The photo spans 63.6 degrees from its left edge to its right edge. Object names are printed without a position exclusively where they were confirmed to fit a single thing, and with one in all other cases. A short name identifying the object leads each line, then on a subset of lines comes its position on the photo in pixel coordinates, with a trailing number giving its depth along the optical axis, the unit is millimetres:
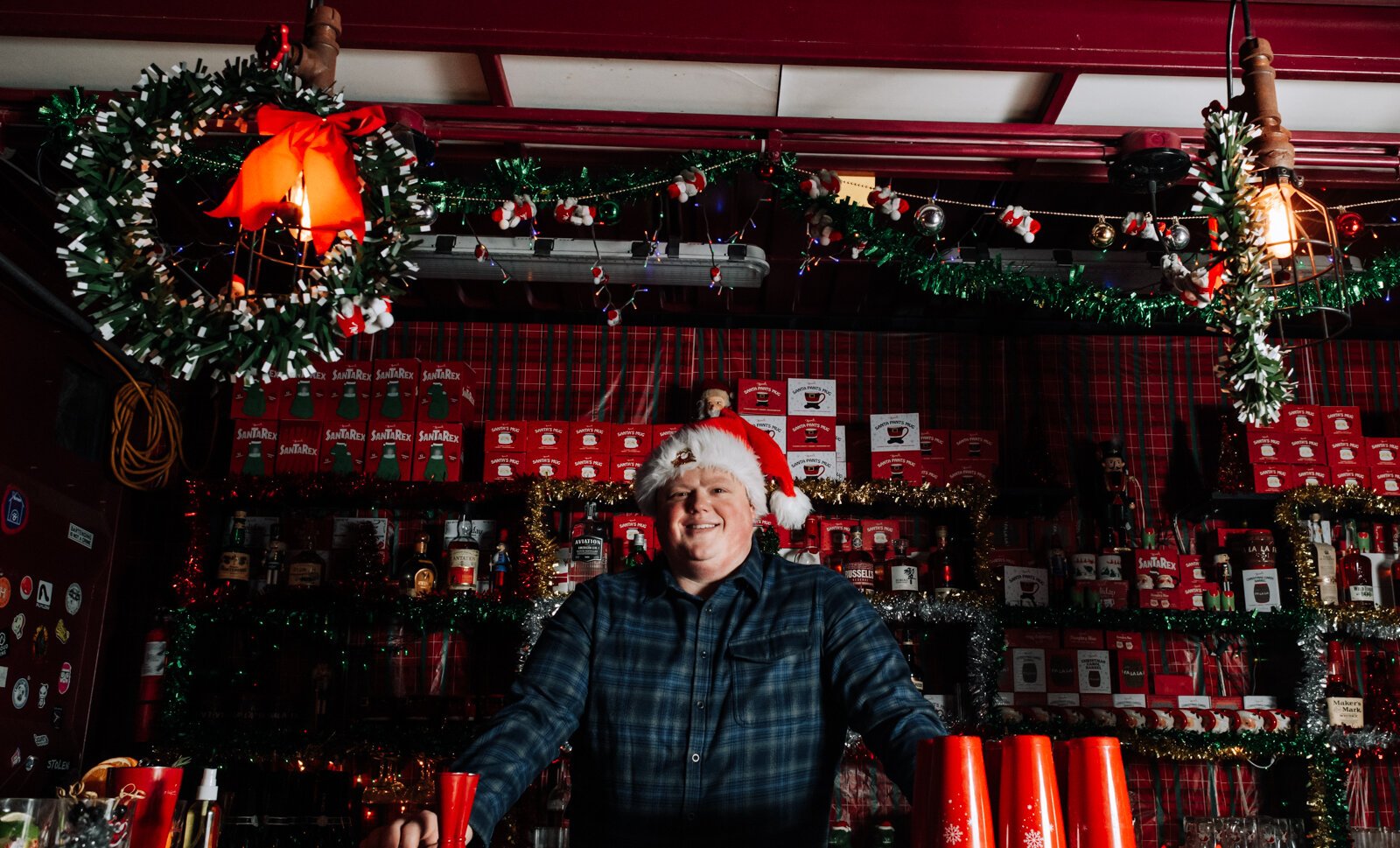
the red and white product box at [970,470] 5129
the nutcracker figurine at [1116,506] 5223
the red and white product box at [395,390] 5031
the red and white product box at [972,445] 5168
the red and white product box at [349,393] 5020
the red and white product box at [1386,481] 5039
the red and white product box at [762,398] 5117
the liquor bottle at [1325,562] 4926
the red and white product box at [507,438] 4977
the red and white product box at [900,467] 5062
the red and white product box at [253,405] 4961
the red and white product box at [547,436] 4961
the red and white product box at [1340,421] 5074
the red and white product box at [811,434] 5051
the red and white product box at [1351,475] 5016
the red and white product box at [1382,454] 5078
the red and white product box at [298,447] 4934
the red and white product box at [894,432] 5113
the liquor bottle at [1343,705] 4812
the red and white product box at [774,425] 5070
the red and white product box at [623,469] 4953
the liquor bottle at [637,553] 4840
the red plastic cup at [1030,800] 1211
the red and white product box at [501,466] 4938
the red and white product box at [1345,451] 5047
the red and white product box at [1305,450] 5020
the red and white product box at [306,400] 5008
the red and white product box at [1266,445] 5004
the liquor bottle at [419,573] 4910
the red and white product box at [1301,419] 5059
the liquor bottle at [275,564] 5008
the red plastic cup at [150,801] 1553
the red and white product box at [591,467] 4941
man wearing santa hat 2102
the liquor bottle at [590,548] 4930
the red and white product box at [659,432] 4996
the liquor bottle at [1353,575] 4941
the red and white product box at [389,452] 4922
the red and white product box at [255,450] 4898
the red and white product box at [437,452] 4926
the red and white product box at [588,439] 4969
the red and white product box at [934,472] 5160
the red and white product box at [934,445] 5176
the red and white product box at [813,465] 4992
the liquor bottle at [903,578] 4891
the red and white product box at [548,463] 4930
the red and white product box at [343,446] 4922
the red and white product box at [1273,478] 4961
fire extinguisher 4707
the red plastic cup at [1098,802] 1237
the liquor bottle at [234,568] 4926
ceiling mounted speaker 3611
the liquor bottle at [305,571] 4938
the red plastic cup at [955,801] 1191
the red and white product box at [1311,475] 4992
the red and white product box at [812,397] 5121
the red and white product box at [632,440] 4980
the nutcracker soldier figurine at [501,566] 4930
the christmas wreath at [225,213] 2197
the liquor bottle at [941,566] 4940
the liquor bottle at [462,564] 4840
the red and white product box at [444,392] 5035
